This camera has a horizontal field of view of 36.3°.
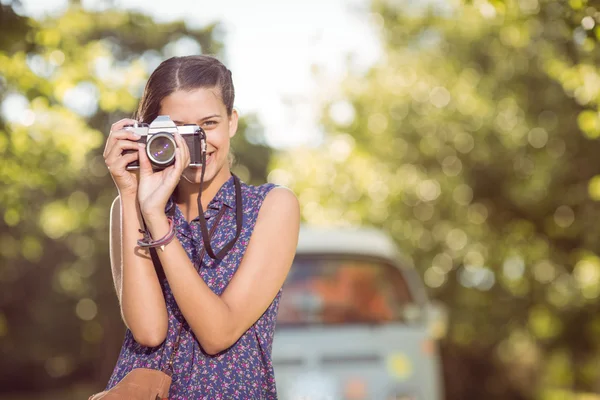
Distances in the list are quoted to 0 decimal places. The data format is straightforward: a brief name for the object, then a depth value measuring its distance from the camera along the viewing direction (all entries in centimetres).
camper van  654
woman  243
